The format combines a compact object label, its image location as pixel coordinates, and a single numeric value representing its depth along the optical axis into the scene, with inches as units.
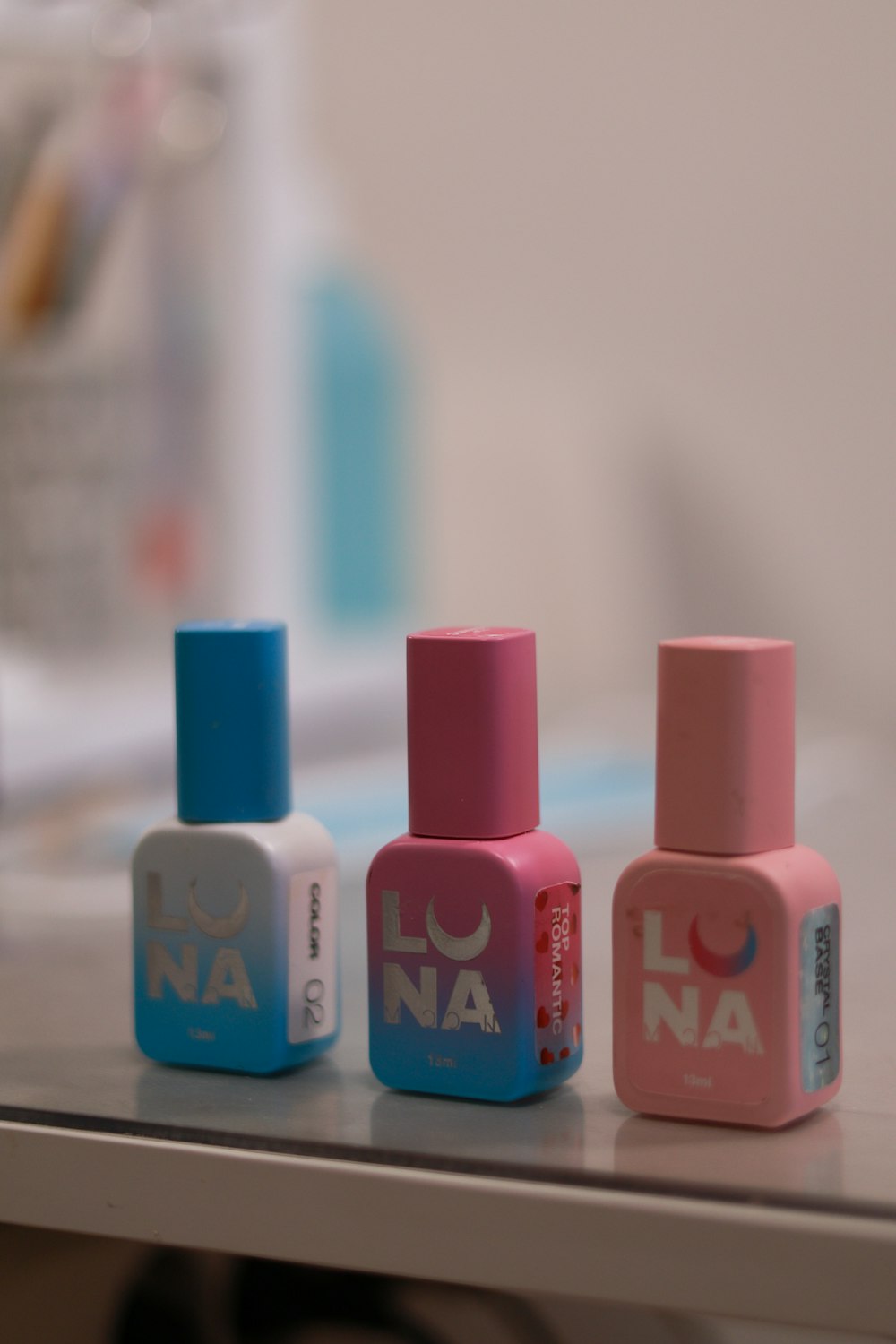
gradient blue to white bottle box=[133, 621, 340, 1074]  25.1
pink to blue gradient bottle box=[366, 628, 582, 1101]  24.4
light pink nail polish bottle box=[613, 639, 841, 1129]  23.9
